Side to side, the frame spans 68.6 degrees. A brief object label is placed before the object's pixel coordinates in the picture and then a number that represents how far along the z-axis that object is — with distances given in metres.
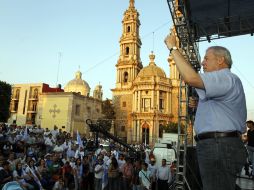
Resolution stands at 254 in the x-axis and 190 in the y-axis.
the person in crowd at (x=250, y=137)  5.29
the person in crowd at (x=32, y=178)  5.95
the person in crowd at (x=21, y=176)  5.59
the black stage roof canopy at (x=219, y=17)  5.52
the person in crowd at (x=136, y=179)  7.17
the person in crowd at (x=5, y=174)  5.20
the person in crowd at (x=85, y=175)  7.80
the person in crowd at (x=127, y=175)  7.22
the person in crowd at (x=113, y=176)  7.17
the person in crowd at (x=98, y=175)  7.54
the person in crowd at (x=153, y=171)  7.25
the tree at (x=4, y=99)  24.60
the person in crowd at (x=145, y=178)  6.98
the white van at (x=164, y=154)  9.79
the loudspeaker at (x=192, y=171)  5.82
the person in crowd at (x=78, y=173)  7.57
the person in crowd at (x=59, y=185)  6.42
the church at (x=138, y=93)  33.48
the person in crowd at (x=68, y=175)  7.03
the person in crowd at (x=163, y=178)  7.08
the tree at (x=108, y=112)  34.99
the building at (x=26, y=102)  39.29
